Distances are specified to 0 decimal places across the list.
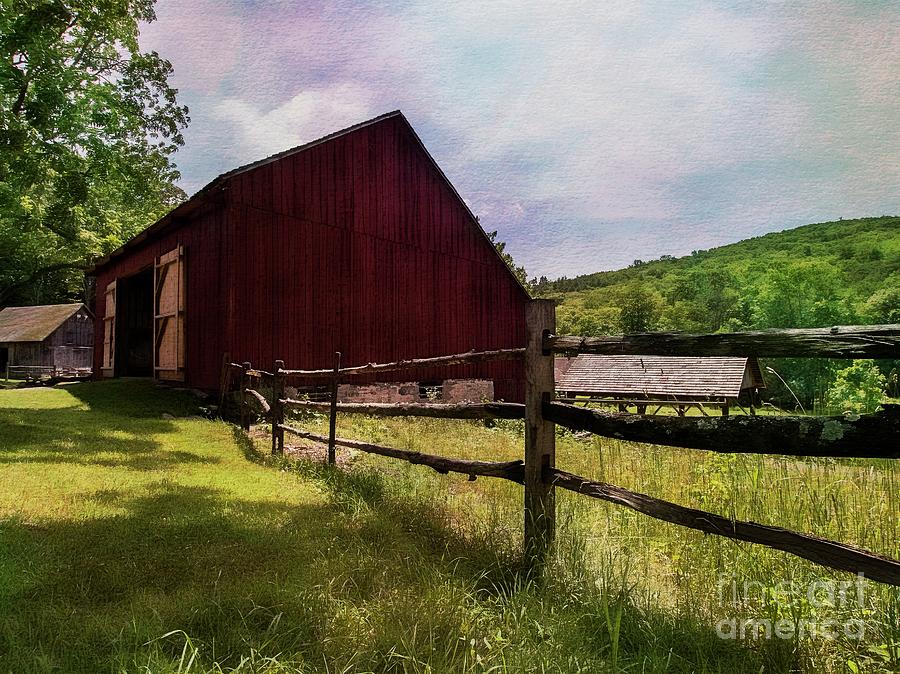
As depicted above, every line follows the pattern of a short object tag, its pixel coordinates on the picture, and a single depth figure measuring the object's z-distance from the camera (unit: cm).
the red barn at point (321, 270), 1035
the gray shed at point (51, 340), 3222
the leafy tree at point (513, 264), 3956
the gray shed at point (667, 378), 1873
